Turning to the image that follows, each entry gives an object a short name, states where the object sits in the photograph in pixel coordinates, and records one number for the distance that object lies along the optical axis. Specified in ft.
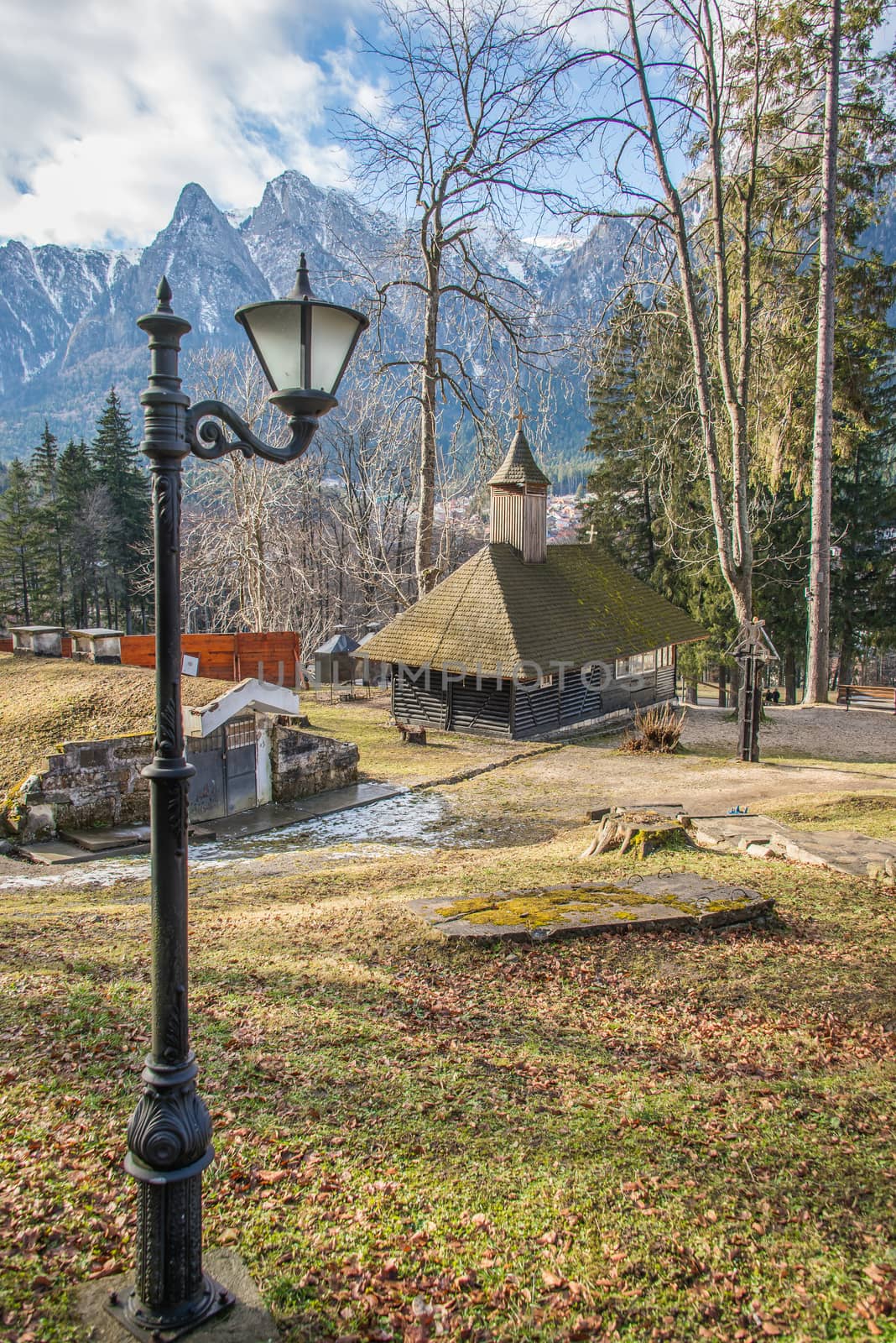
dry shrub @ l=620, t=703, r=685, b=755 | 64.64
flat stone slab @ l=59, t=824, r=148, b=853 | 38.60
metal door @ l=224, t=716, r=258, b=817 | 46.21
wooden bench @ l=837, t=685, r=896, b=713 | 93.20
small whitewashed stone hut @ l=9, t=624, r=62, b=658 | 64.08
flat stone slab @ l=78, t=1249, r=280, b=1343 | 9.42
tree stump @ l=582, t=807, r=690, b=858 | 30.50
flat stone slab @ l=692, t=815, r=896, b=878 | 27.66
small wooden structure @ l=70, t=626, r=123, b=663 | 60.29
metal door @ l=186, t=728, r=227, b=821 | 43.86
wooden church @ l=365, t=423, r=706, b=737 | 68.08
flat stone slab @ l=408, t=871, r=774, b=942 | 21.39
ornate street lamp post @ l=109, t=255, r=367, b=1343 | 9.38
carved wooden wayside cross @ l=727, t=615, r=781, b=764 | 59.36
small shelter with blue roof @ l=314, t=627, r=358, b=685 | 104.01
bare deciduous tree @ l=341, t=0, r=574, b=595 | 71.10
